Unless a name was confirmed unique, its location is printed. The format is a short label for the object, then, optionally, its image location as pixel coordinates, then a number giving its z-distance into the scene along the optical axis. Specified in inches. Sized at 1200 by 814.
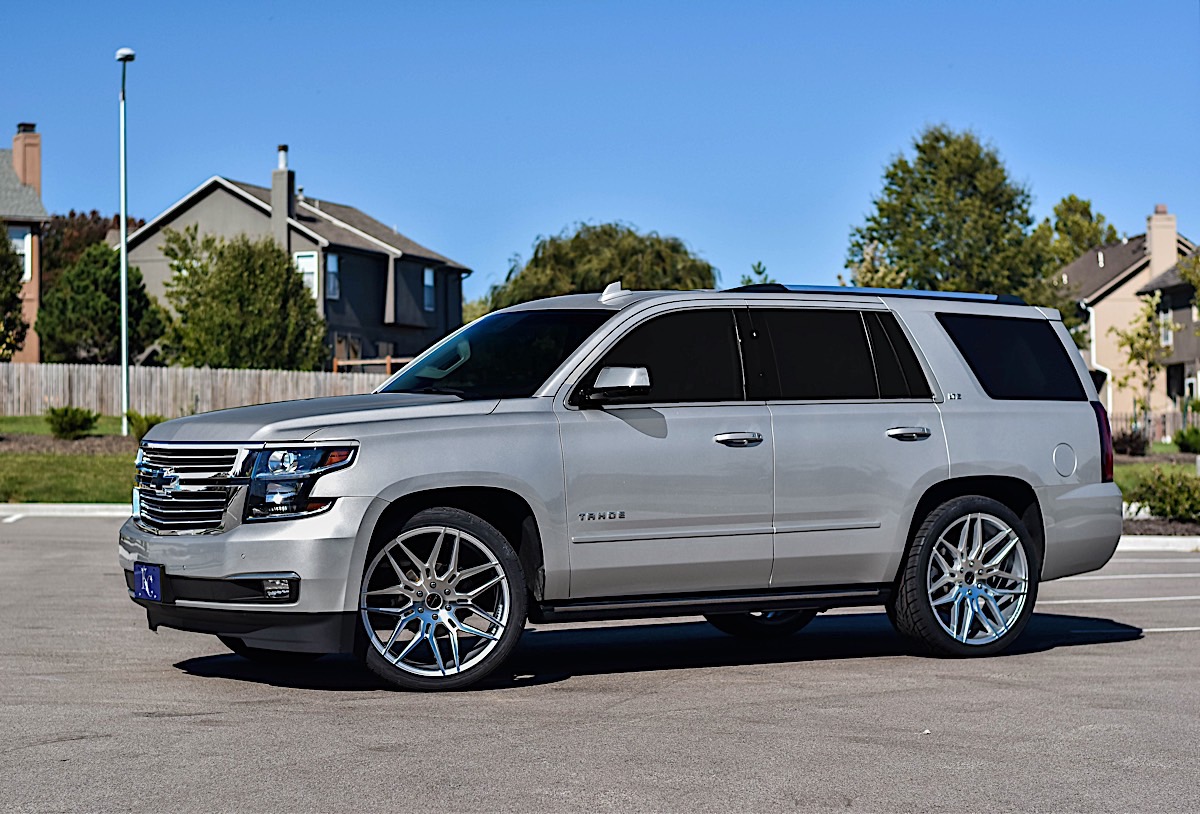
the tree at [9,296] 2047.2
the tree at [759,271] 2121.6
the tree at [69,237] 3110.2
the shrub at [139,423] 1370.6
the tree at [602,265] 2199.8
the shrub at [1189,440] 1652.6
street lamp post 1489.9
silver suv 320.2
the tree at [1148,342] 2522.1
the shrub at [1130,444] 1628.9
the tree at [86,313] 2186.3
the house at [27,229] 2340.1
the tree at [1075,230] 4451.3
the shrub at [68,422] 1375.5
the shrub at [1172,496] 848.9
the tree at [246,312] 2066.9
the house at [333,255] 2532.0
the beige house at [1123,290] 3048.7
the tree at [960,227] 2856.8
